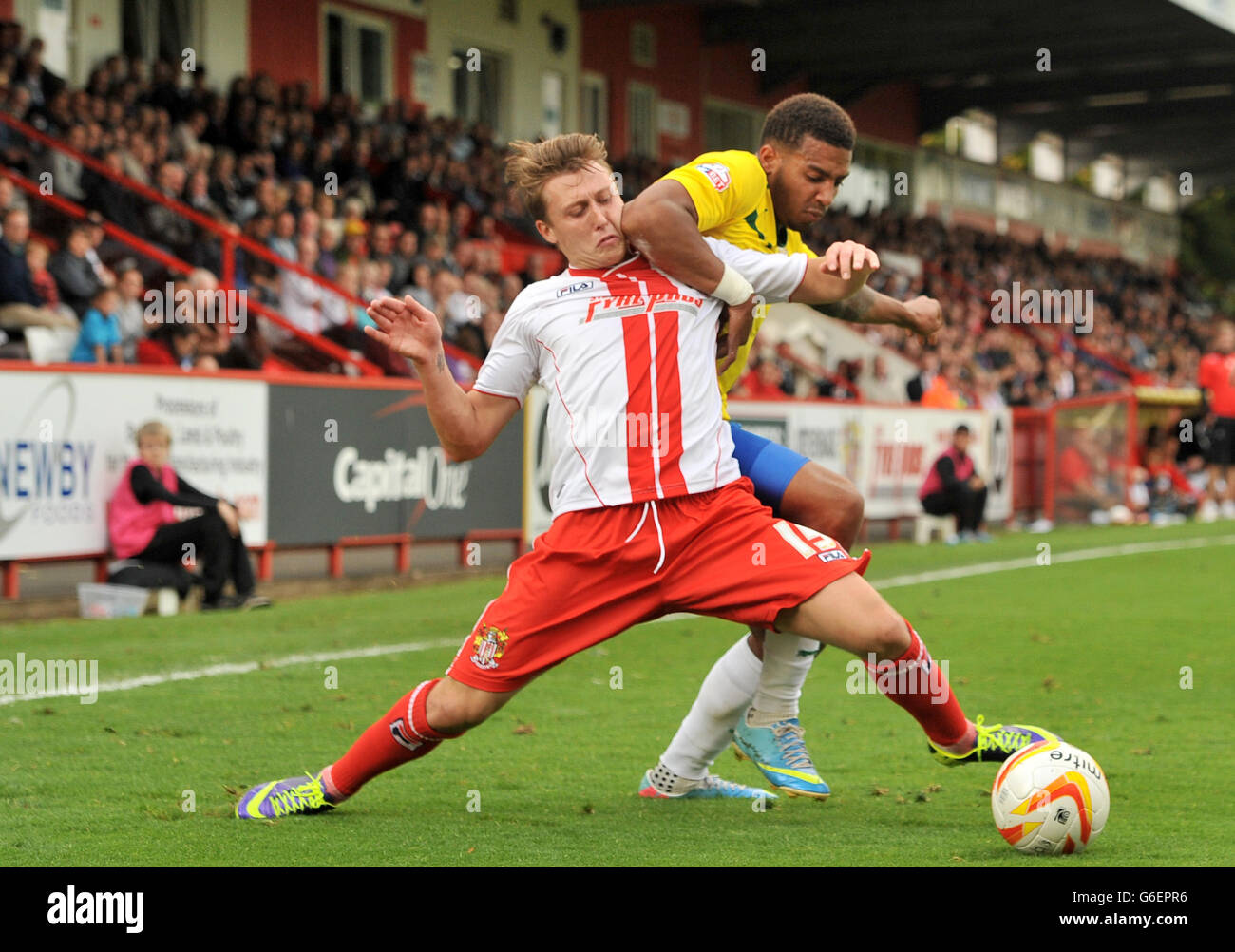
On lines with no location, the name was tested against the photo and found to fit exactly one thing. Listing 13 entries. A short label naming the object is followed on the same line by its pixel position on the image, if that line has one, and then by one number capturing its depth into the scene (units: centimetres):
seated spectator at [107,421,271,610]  1098
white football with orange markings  445
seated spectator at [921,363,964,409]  2162
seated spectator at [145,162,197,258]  1520
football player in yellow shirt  450
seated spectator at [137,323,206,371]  1252
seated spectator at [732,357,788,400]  1819
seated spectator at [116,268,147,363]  1308
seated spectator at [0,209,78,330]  1249
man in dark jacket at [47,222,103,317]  1331
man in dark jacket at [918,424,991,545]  1914
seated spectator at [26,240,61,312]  1297
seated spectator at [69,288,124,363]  1218
